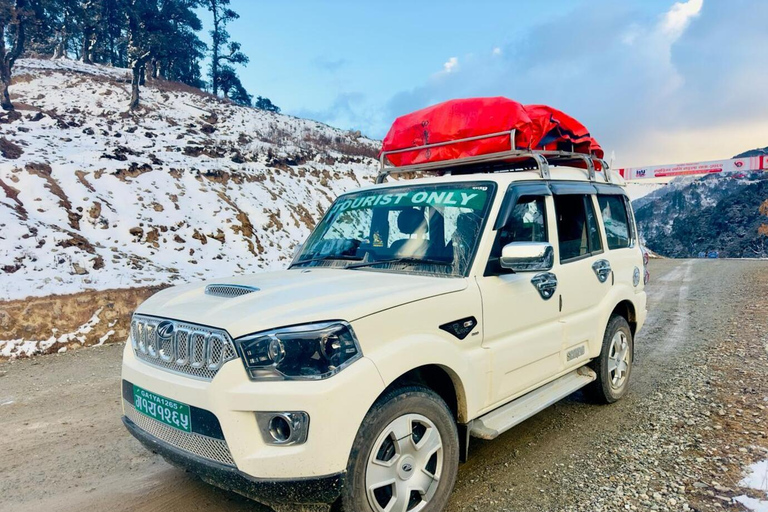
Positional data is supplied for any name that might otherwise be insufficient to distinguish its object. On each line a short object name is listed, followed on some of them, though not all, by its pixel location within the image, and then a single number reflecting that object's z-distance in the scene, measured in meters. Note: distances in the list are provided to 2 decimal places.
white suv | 2.19
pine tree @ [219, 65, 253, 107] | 44.50
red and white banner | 26.03
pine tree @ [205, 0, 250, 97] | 43.19
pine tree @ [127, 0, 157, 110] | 25.42
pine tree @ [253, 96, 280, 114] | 48.59
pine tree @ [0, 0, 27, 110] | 19.98
